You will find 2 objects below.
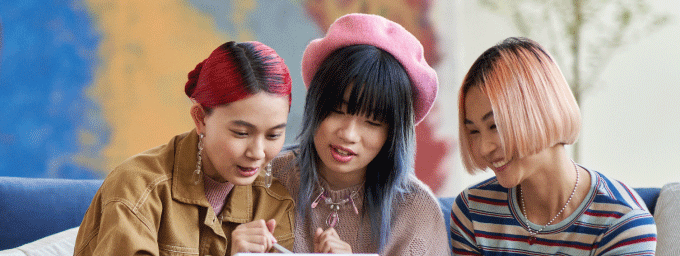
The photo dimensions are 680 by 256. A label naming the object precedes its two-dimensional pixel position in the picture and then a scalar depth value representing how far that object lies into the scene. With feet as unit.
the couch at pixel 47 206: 10.42
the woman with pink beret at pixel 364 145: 9.30
